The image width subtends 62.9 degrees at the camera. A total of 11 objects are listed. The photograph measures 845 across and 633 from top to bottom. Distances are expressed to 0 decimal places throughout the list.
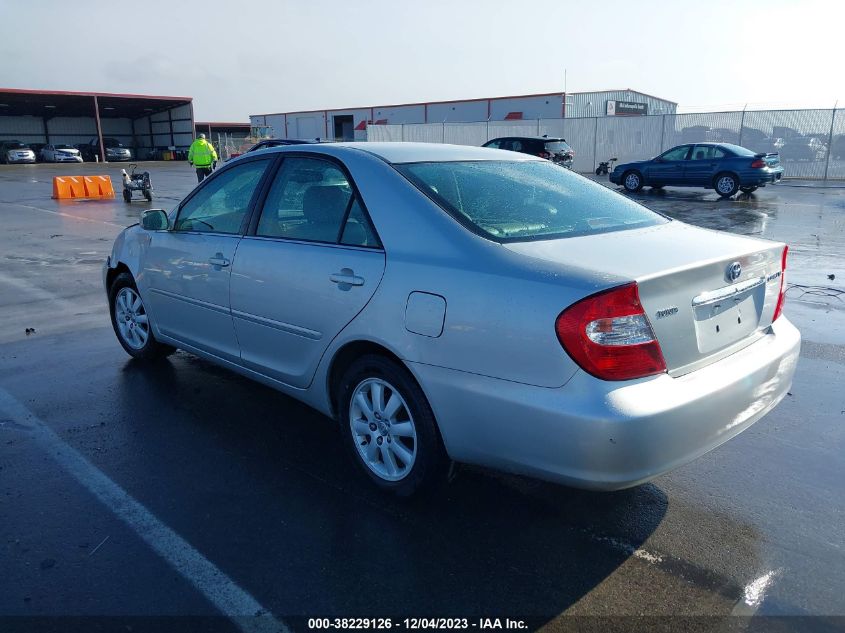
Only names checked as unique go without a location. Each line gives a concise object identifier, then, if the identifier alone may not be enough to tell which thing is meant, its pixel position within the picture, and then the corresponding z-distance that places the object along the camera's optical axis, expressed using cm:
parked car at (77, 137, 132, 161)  5088
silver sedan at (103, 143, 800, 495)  261
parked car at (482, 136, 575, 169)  2508
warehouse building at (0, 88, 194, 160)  5197
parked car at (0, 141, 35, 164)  4516
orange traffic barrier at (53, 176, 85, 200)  2075
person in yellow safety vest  1939
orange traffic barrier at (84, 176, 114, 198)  2133
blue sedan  1933
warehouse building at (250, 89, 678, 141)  4256
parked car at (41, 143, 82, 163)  4709
